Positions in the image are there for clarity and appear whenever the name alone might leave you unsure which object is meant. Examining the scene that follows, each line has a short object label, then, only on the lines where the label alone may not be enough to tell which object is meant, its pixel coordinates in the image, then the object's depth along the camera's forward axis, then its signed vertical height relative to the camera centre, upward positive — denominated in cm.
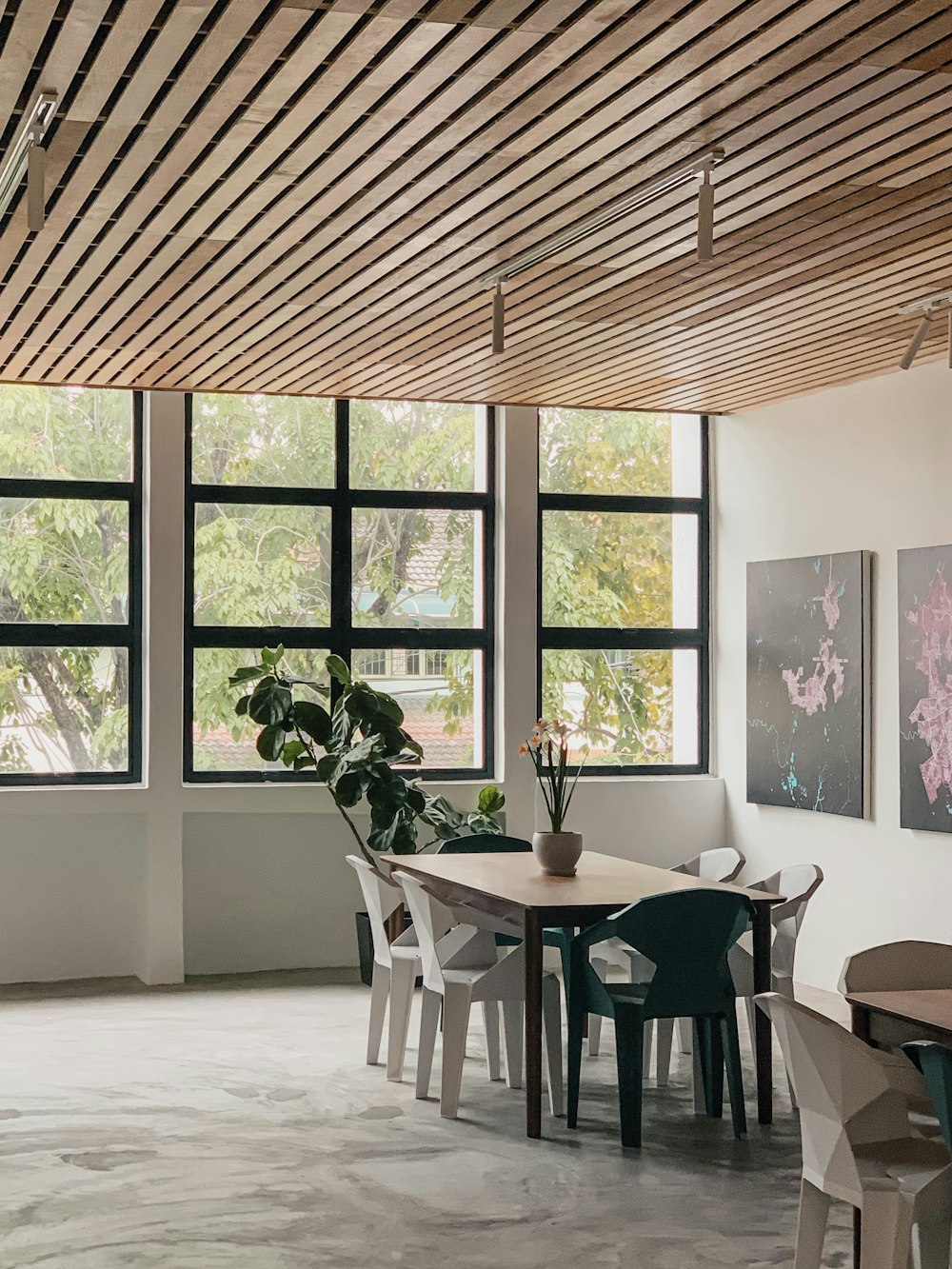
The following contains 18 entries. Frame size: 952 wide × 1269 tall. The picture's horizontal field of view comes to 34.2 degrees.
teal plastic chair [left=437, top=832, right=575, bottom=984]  727 -96
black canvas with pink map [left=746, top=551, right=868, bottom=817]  800 -21
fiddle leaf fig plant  816 -57
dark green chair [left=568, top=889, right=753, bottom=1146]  531 -115
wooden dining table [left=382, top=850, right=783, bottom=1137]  549 -95
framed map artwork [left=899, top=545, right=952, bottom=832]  727 -21
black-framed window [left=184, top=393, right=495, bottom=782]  880 +51
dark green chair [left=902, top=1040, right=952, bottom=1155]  331 -93
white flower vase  636 -85
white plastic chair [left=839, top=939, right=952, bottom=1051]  401 -85
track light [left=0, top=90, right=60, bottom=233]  397 +128
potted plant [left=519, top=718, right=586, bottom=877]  637 -80
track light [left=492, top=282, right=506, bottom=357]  576 +122
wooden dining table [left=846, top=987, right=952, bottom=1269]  354 -87
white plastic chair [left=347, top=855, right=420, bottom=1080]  638 -136
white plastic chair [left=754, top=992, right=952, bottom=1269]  339 -111
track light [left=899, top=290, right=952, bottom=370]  595 +135
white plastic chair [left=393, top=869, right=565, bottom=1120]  583 -131
